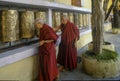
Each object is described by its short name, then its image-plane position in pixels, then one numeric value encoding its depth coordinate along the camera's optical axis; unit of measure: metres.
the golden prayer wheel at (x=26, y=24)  3.61
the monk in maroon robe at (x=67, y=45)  4.37
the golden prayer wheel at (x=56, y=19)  4.80
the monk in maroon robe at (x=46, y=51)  3.58
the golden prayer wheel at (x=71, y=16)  5.88
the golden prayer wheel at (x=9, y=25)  3.19
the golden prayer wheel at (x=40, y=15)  3.84
